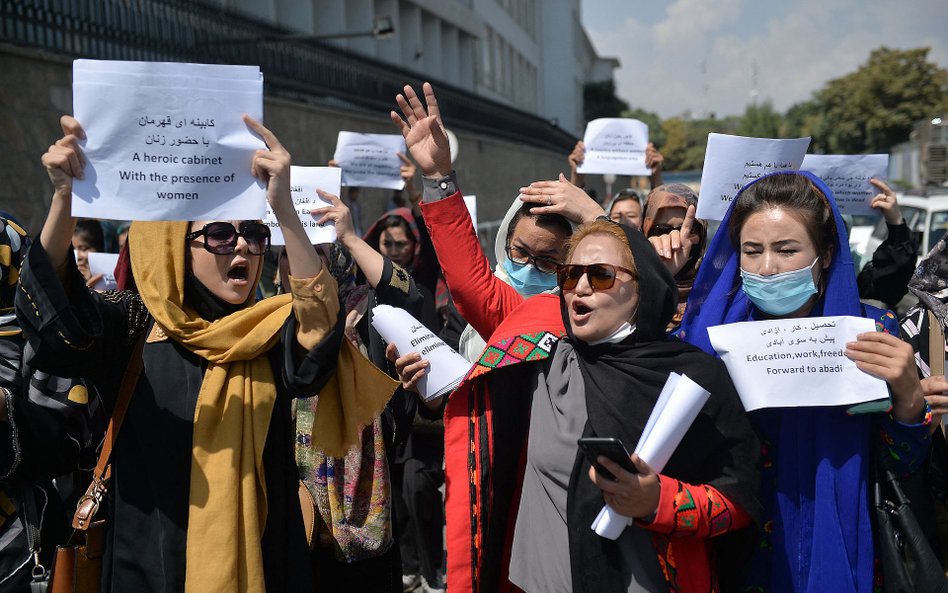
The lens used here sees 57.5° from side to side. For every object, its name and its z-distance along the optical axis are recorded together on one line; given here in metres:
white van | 10.31
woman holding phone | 2.20
